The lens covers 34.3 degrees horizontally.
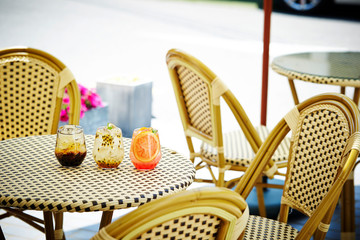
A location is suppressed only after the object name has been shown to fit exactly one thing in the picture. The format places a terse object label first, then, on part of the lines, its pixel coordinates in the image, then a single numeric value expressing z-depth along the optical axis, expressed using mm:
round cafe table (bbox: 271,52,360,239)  2953
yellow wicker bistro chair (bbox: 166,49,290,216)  2764
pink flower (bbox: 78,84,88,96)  4340
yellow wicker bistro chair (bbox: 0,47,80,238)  2861
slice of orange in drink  2004
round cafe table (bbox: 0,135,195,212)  1774
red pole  3748
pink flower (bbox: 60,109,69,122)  3934
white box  4562
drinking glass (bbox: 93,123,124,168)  2010
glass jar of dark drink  1997
